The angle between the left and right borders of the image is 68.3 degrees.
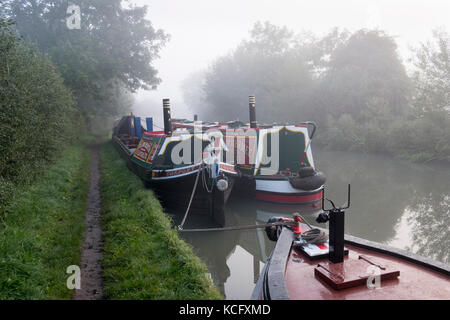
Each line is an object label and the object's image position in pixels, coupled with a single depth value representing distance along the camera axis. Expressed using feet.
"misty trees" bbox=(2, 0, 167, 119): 59.11
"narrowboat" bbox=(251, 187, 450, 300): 10.39
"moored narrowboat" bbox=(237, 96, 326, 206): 31.73
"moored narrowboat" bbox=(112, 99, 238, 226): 26.86
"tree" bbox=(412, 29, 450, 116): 55.93
